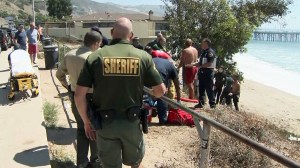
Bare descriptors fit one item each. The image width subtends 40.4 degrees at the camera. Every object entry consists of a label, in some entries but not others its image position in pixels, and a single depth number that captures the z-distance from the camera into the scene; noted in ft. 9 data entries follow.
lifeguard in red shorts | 32.27
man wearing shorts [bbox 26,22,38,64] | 44.04
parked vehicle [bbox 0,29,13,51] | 64.69
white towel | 27.91
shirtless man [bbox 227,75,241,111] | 41.52
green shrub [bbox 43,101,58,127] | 22.71
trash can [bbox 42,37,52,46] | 55.83
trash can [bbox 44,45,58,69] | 46.03
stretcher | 27.61
